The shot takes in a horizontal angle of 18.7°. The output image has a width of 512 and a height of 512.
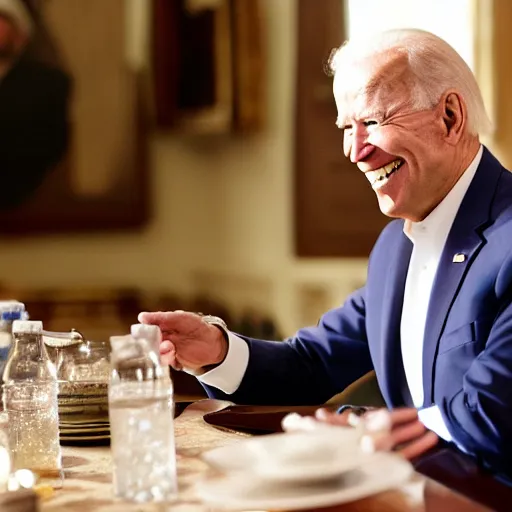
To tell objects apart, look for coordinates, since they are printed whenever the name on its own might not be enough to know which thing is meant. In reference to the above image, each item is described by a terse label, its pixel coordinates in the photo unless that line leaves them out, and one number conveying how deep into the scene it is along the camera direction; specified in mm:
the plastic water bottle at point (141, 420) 1646
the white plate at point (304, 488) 1496
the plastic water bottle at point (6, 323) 2064
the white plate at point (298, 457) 1524
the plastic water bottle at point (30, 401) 1820
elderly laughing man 2092
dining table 1617
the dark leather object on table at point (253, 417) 1994
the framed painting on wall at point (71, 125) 5077
